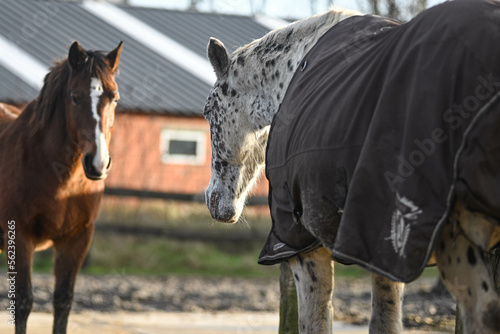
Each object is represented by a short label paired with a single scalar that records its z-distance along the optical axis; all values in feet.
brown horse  31.24
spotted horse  14.60
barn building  102.58
